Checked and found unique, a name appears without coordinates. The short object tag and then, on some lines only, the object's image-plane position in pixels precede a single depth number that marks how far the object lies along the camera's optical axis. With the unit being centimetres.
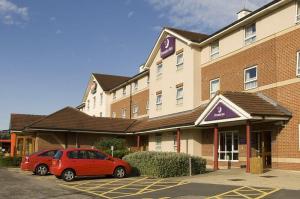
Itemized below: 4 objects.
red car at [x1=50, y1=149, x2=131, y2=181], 1243
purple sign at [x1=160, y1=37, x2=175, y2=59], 2046
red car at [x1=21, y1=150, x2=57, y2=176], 1516
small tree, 2015
